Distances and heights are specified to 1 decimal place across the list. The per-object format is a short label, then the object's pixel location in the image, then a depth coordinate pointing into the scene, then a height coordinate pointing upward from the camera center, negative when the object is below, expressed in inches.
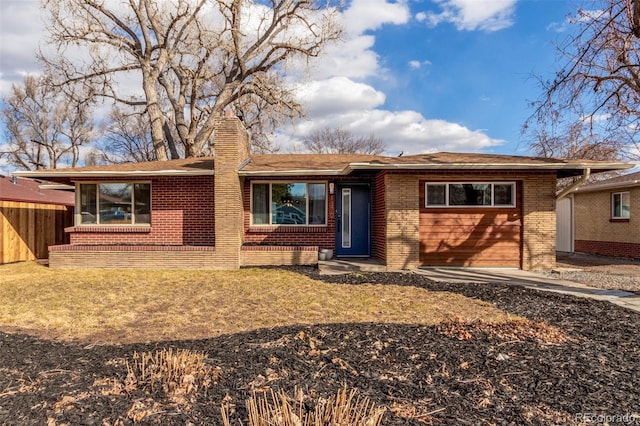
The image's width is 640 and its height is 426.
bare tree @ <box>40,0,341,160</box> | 761.0 +327.7
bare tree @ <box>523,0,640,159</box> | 324.5 +140.3
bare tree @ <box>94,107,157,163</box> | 1501.0 +283.8
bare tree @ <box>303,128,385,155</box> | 1571.1 +285.6
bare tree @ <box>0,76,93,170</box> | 1357.0 +311.3
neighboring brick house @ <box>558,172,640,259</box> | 526.6 -3.5
